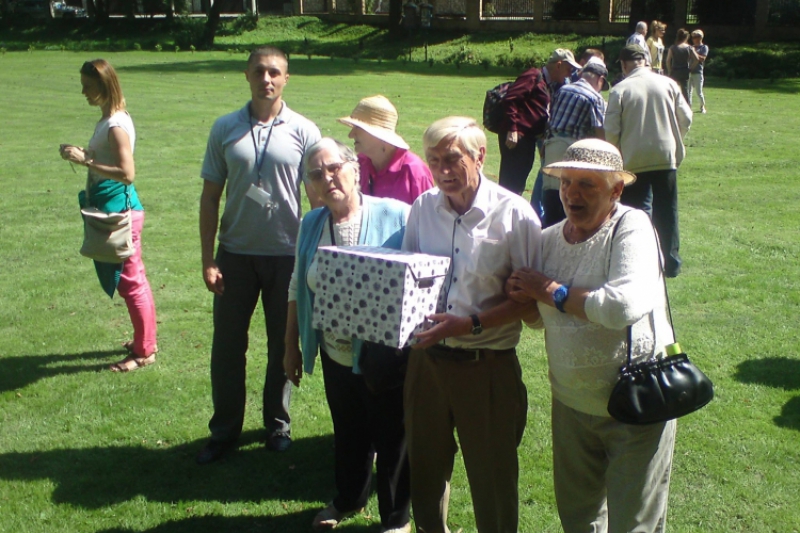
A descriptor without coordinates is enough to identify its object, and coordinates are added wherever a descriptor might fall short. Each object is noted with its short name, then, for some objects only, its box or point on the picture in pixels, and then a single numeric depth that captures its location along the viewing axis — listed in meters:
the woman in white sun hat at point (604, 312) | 3.03
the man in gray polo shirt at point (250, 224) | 4.61
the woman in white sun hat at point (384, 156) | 4.32
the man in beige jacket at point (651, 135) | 7.61
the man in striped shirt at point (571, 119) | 7.84
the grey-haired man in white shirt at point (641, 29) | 21.02
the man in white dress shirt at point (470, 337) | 3.34
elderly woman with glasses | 3.82
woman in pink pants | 5.76
